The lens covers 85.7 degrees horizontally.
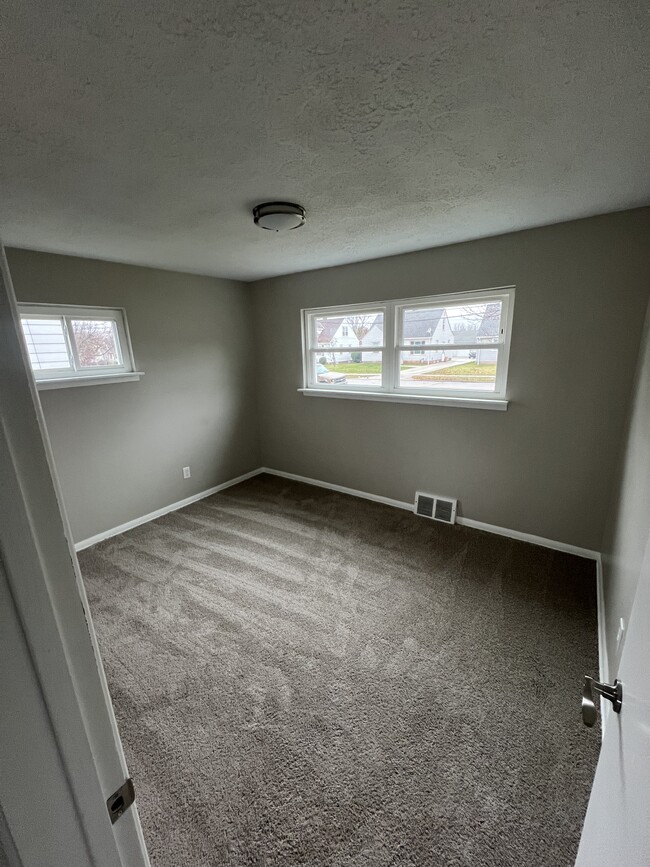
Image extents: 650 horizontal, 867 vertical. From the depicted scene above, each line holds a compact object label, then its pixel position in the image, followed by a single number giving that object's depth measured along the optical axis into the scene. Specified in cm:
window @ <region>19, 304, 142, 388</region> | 255
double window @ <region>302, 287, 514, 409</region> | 272
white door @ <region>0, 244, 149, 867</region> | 40
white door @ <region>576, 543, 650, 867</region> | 54
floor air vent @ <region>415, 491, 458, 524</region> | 307
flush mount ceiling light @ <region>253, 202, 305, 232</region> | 176
